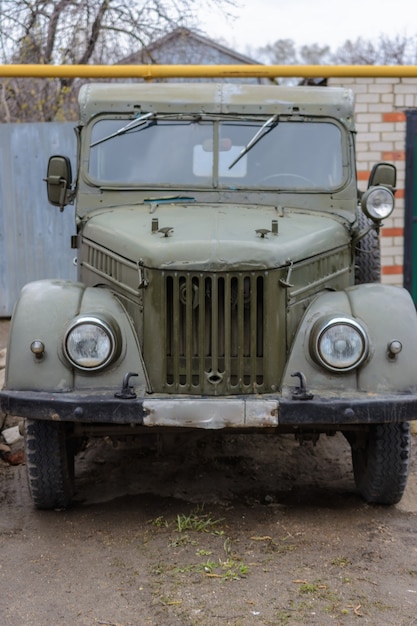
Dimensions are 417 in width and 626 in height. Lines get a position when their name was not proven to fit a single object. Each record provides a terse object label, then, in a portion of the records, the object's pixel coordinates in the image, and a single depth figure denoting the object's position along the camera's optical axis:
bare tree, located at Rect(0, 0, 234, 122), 11.50
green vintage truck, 3.97
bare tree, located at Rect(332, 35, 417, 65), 25.72
